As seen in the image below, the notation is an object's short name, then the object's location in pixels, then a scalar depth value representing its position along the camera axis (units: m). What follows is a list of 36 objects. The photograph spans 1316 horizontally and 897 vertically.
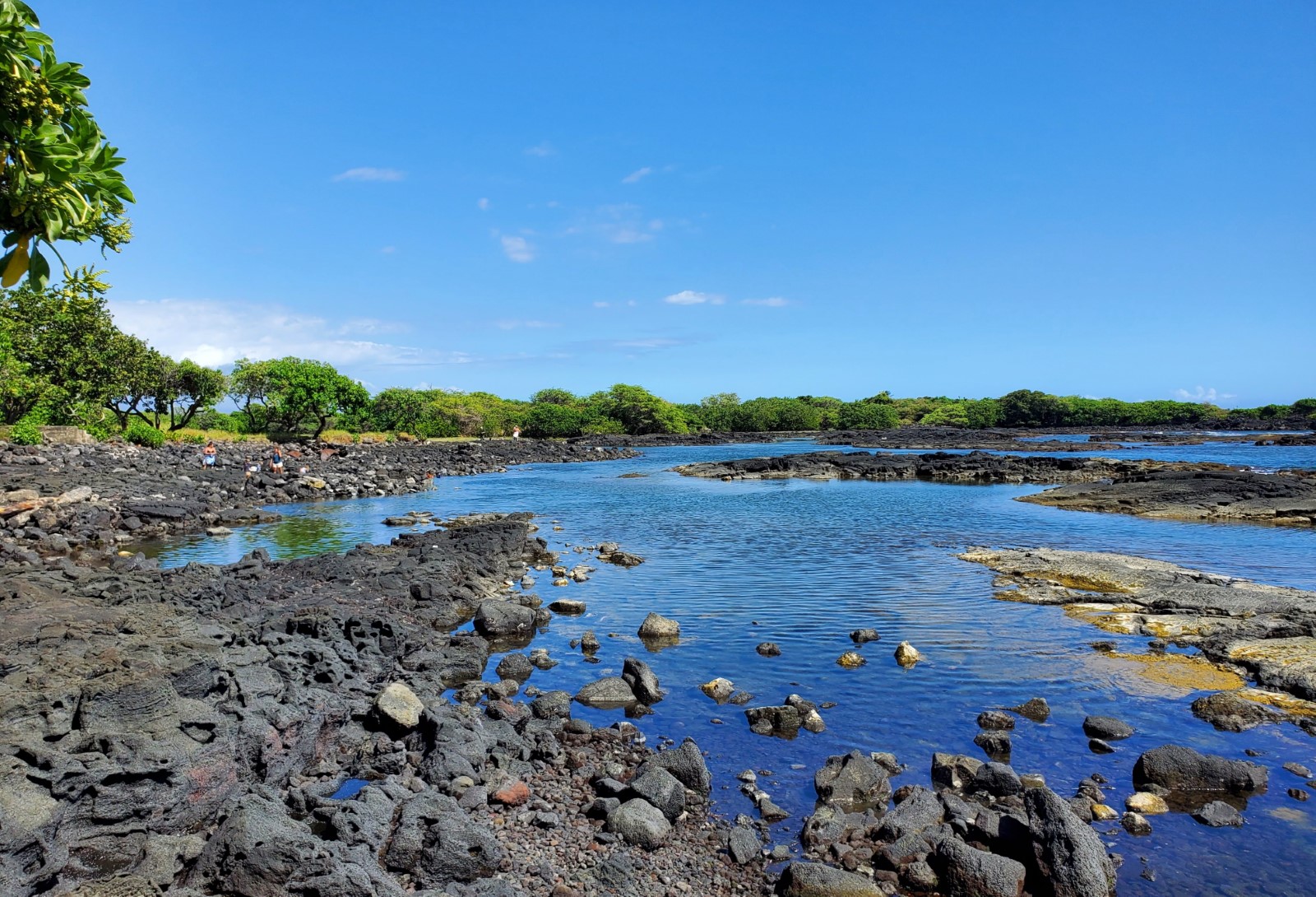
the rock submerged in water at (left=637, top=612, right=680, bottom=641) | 14.13
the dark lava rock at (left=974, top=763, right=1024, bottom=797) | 7.93
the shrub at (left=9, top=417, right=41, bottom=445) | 36.19
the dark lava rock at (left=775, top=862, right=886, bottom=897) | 6.33
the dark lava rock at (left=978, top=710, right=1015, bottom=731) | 9.76
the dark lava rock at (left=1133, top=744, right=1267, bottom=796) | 8.04
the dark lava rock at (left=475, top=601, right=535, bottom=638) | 14.40
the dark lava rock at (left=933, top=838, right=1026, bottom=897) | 6.34
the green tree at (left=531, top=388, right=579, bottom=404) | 125.69
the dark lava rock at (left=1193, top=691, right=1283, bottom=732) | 9.66
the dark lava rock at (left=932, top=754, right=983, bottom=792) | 8.19
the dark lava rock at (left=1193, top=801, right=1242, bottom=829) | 7.42
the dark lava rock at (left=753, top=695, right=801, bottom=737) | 9.78
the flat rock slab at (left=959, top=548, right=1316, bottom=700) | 11.89
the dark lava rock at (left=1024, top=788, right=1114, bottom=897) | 6.28
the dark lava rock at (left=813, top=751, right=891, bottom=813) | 7.90
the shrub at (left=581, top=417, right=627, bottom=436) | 108.50
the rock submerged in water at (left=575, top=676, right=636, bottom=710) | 10.80
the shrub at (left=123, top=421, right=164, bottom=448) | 50.03
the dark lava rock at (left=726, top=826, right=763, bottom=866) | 6.93
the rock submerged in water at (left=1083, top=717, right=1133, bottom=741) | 9.37
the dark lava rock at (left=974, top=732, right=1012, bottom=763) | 8.98
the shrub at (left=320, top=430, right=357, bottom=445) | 69.67
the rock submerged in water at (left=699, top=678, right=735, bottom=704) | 10.99
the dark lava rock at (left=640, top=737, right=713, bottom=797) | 8.20
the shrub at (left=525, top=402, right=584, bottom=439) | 102.38
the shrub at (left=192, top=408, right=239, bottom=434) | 78.19
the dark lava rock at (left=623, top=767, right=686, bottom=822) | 7.61
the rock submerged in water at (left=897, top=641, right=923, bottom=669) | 12.34
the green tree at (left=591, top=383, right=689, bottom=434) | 117.50
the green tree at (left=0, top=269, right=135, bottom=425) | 40.56
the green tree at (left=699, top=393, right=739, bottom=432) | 134.38
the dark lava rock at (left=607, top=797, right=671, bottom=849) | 7.14
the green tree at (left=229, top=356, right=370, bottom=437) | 65.06
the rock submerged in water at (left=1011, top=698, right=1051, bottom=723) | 10.07
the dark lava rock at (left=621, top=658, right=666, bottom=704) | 10.99
